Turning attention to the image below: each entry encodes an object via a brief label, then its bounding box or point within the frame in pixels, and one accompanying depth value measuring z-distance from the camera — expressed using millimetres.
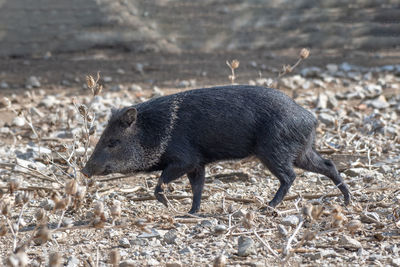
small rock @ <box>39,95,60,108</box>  16953
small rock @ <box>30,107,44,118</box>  15984
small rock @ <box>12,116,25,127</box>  15227
